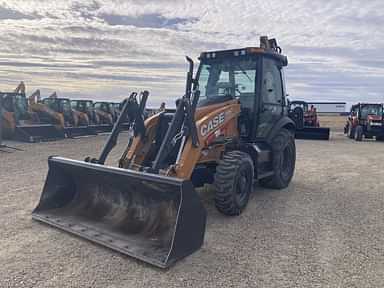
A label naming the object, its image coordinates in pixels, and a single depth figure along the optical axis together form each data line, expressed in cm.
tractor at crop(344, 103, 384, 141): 1730
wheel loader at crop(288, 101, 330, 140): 1758
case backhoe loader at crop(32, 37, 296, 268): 361
